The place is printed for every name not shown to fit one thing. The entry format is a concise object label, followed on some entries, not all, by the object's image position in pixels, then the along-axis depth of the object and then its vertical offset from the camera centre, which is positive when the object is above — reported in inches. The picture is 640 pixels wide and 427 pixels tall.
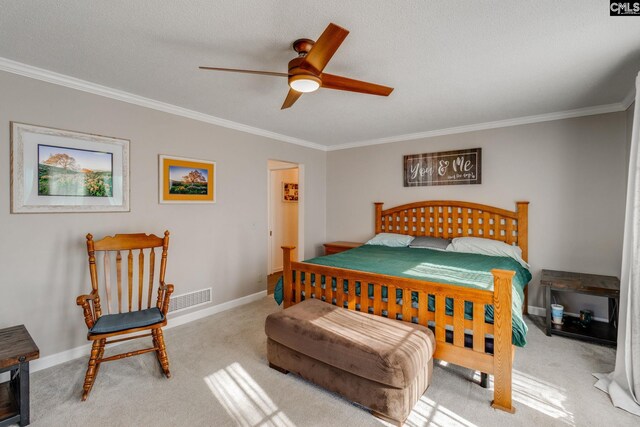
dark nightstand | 113.2 -32.3
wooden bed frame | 78.4 -29.7
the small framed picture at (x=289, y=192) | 242.8 +14.4
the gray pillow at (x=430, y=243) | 157.5 -17.8
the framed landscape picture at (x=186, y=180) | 131.0 +13.8
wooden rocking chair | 87.0 -31.9
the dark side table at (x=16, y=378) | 71.6 -41.6
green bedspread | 89.3 -22.4
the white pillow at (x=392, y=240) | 169.9 -17.6
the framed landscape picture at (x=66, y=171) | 95.1 +13.5
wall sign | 161.6 +23.9
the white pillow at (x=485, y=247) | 139.0 -18.3
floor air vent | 134.5 -42.0
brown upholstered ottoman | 72.5 -38.3
